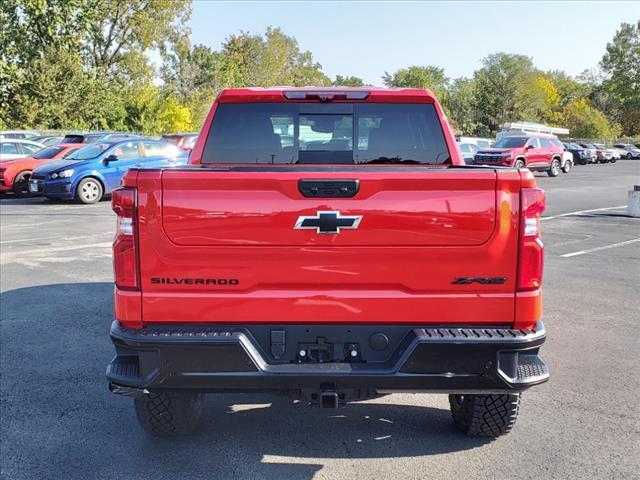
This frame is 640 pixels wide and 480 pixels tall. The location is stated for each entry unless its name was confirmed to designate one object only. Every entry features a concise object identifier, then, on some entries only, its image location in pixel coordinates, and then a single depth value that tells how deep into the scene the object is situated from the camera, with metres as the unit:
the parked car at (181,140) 20.36
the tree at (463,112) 82.94
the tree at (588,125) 87.56
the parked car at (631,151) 68.88
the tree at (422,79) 107.31
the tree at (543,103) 79.62
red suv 29.52
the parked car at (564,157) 33.03
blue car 16.92
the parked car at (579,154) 53.88
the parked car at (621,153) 68.05
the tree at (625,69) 97.62
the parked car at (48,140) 24.48
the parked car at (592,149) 56.18
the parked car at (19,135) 26.16
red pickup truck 2.96
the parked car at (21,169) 18.33
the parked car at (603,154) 58.00
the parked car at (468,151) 28.12
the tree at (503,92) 78.53
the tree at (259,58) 72.81
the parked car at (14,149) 19.73
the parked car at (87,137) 23.44
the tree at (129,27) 45.62
